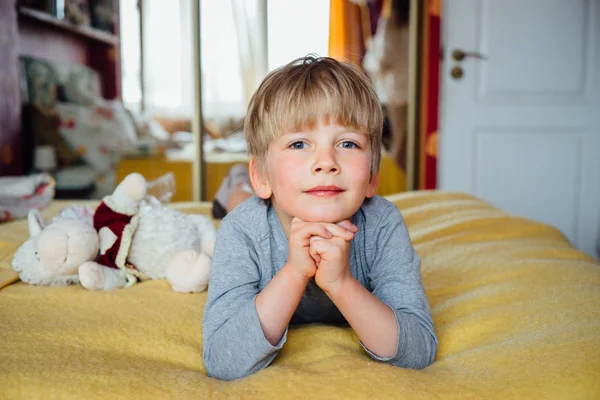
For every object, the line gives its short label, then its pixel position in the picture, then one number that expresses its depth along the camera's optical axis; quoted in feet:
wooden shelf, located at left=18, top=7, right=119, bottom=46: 10.49
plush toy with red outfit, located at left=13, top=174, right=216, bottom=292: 3.47
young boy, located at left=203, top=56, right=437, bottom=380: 2.43
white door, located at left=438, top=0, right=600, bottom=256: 10.78
